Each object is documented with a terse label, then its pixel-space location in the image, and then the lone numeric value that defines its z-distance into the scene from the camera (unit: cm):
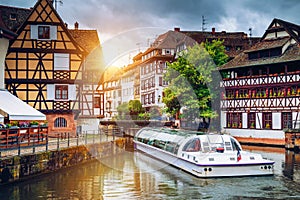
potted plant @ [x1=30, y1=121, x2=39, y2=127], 2695
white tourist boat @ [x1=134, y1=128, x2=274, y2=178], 2364
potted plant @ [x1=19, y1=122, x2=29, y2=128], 2607
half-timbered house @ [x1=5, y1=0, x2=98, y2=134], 3850
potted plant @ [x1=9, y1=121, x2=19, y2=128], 2609
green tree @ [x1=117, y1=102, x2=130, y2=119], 6376
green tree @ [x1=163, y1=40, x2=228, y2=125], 4862
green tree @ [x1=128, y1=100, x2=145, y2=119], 6328
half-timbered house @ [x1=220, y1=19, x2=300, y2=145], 4278
